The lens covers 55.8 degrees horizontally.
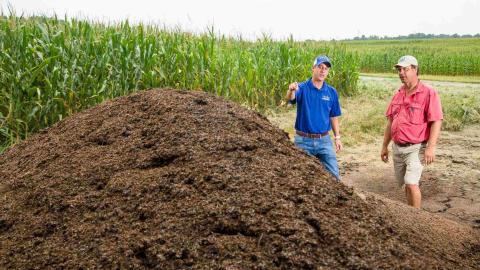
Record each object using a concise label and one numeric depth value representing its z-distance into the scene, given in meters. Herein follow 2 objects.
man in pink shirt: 3.91
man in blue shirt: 3.98
